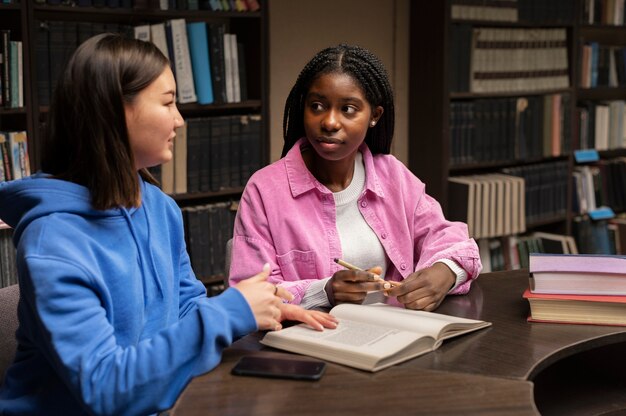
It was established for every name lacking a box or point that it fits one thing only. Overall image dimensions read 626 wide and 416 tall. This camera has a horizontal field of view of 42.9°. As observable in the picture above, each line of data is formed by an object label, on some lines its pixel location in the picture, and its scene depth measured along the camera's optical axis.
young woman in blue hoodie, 1.14
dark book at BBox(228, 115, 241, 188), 3.23
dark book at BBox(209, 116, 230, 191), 3.19
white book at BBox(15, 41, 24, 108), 2.71
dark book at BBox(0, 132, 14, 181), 2.73
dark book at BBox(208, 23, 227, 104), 3.12
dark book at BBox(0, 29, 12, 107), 2.67
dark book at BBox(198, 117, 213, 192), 3.16
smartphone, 1.23
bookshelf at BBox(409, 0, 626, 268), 3.71
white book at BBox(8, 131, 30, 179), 2.74
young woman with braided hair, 1.76
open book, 1.28
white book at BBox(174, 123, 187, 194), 3.10
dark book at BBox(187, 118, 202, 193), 3.12
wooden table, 1.13
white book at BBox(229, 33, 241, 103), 3.20
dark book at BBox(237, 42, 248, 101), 3.24
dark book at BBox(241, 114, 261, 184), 3.27
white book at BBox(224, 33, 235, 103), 3.18
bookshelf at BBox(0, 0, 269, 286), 2.75
